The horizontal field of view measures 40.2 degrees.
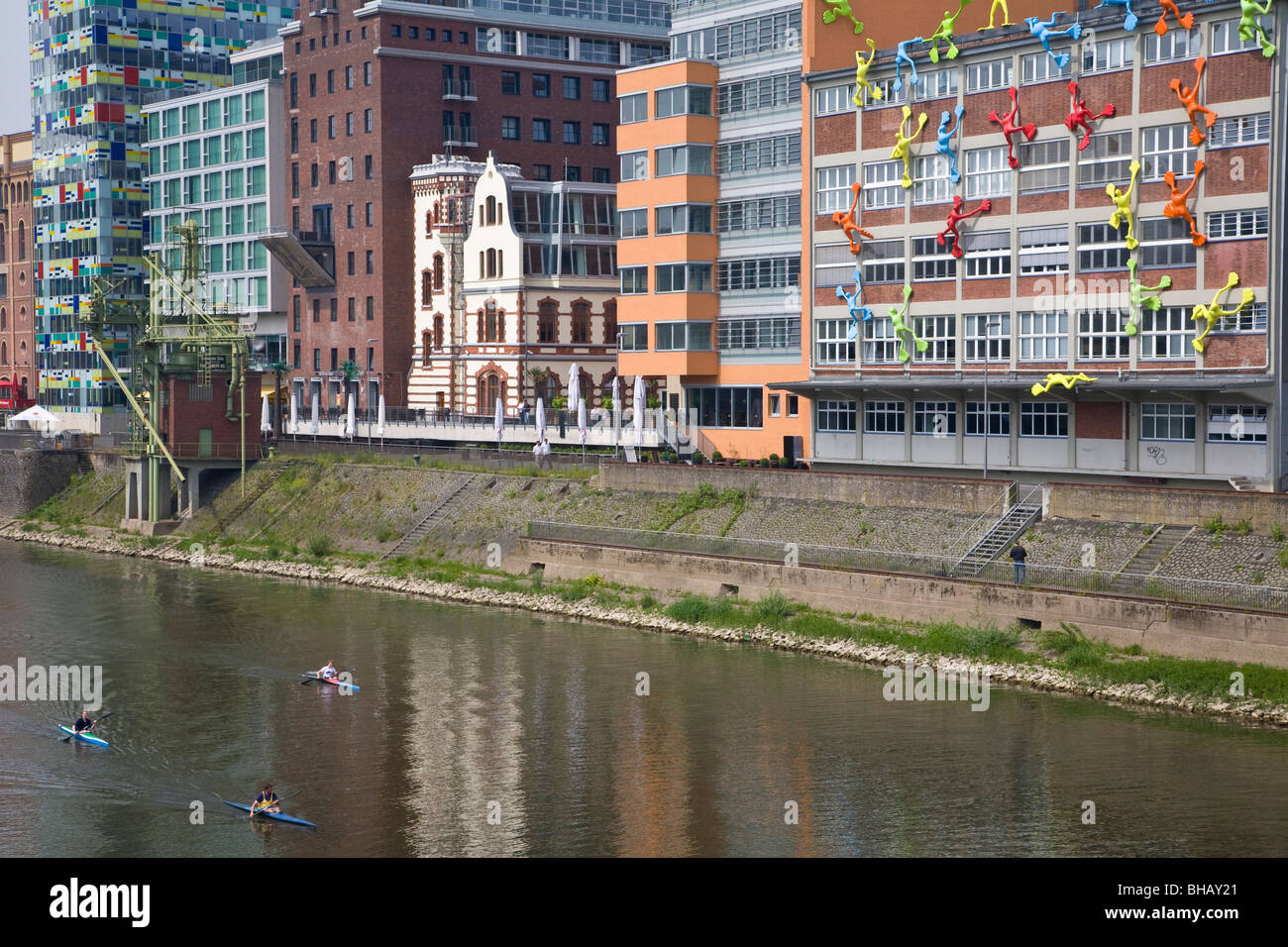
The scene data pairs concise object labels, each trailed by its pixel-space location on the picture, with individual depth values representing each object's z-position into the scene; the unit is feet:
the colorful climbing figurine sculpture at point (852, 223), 247.50
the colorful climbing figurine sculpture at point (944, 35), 233.35
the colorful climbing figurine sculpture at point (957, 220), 233.14
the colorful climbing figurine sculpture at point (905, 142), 238.07
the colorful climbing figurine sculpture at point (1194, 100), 204.95
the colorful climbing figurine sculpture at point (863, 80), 244.63
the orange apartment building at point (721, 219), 270.26
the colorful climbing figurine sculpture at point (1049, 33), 218.38
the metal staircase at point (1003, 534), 196.54
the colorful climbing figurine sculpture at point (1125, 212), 212.84
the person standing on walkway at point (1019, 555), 191.11
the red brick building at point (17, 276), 528.63
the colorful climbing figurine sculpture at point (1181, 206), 206.90
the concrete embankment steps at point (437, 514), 269.03
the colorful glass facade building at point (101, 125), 488.44
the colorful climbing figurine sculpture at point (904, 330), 242.17
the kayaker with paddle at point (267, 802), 135.44
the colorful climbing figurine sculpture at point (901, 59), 239.30
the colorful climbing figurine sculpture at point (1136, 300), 212.04
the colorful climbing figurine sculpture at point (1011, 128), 225.56
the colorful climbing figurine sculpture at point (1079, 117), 216.95
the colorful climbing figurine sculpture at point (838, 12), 257.75
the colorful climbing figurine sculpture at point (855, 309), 247.70
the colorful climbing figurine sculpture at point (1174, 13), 206.08
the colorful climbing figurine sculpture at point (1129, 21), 211.20
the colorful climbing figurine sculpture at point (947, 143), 233.55
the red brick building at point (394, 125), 381.40
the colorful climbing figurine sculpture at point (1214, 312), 204.54
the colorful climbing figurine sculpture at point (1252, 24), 199.62
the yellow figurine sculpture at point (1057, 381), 219.41
